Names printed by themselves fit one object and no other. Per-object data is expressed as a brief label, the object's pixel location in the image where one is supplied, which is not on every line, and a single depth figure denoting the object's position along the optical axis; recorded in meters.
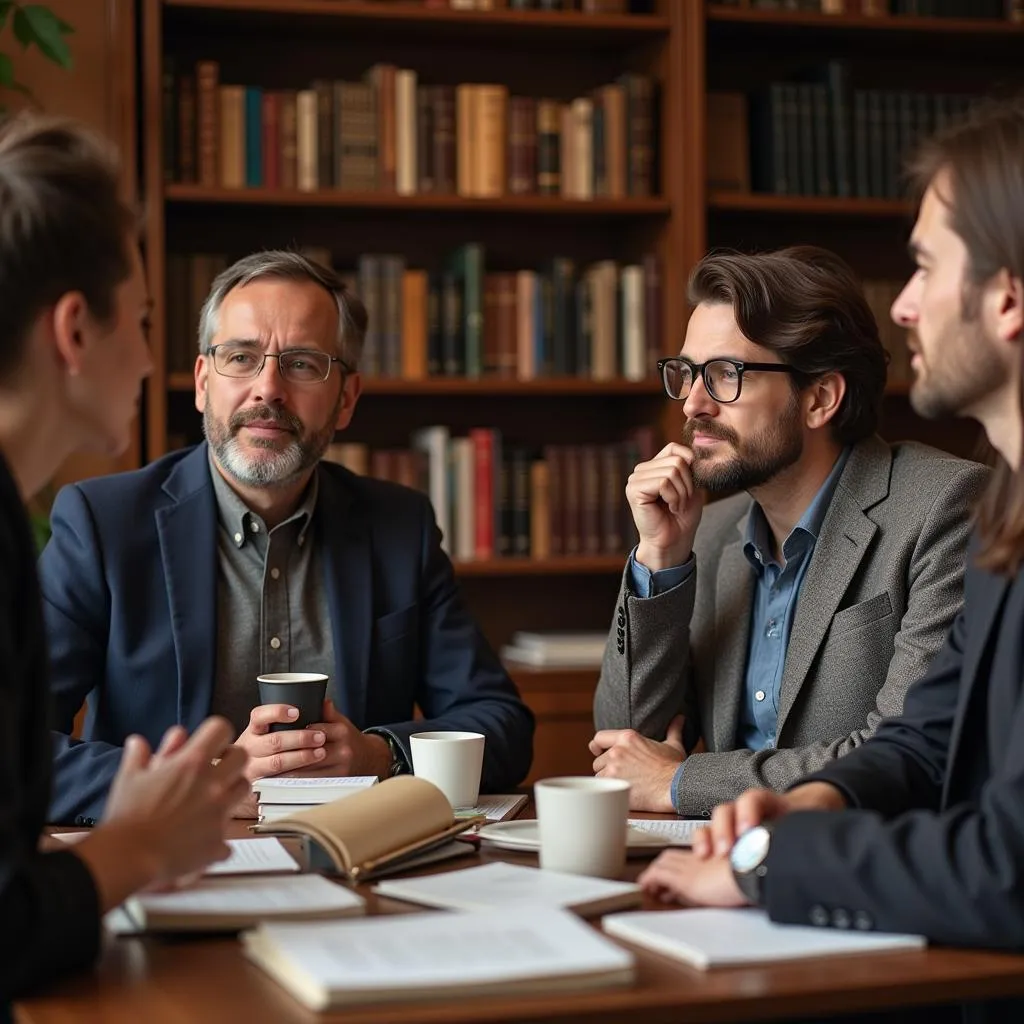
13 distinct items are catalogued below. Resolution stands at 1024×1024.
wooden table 1.03
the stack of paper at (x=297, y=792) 1.74
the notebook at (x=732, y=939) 1.15
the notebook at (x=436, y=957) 1.03
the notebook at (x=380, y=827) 1.41
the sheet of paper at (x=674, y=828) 1.61
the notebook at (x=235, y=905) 1.23
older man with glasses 2.21
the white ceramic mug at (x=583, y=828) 1.42
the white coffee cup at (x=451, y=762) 1.75
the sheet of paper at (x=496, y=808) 1.75
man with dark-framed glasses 2.10
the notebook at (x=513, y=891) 1.29
